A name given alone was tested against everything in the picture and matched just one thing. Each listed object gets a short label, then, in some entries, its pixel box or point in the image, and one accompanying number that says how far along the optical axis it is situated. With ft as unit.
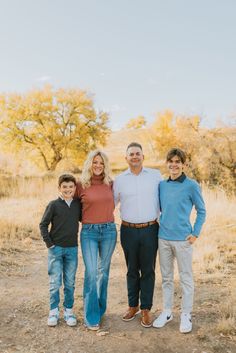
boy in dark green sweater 14.96
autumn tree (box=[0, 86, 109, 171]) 110.01
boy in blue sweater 14.34
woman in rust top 14.61
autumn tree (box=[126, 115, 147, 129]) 236.43
